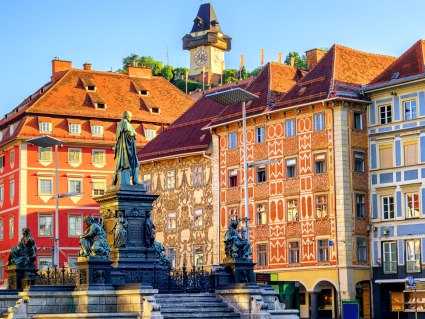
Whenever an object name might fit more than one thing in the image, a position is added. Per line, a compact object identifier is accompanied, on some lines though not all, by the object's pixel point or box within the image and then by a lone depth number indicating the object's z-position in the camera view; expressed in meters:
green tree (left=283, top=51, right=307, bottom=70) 143.44
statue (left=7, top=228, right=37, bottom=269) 43.56
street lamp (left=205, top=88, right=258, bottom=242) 55.48
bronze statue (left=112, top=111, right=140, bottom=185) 40.94
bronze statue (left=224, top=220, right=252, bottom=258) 41.22
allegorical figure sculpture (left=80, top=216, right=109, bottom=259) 37.19
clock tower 193.38
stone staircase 36.75
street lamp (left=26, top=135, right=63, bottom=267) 59.28
